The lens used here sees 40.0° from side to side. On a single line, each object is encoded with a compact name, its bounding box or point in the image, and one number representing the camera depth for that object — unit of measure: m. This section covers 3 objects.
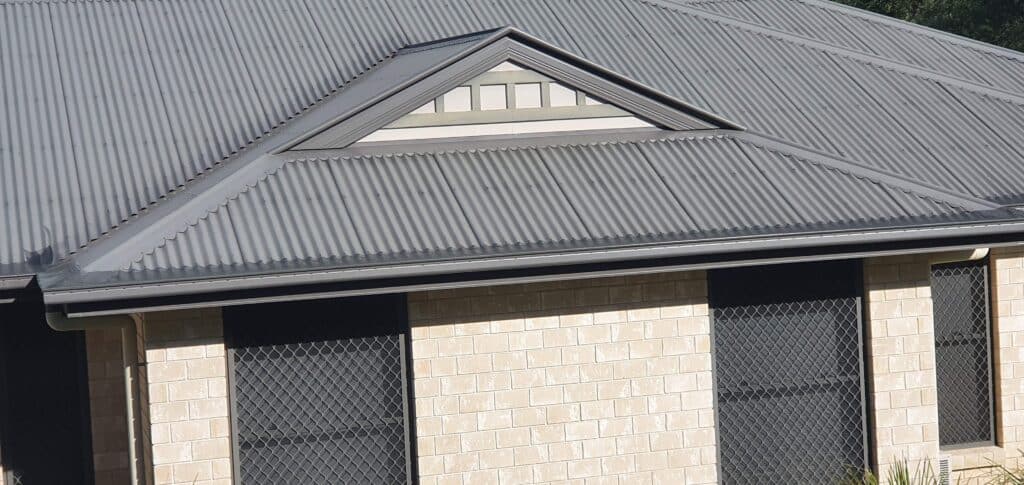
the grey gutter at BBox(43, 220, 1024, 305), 9.06
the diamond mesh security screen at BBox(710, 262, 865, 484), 11.19
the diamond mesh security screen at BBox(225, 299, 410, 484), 10.20
